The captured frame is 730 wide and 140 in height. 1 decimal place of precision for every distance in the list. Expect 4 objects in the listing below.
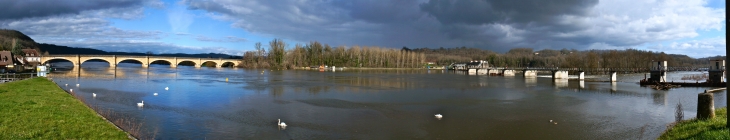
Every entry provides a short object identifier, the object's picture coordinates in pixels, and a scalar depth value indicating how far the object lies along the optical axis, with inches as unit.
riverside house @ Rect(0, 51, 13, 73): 2554.1
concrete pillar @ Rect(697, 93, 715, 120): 581.9
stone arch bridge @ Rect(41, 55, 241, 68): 4487.7
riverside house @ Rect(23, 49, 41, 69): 3893.9
